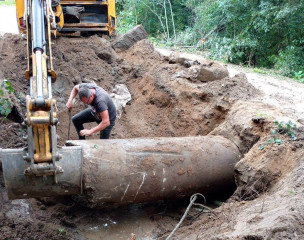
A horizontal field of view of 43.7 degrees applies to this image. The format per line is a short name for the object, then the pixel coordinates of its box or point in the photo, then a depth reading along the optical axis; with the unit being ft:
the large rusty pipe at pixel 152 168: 15.62
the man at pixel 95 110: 19.07
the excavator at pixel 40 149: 12.67
